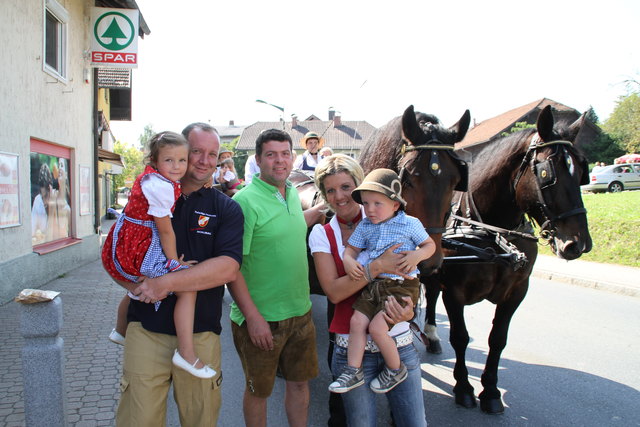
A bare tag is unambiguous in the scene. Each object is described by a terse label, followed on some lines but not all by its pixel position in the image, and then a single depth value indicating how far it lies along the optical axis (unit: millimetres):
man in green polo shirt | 2516
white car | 24047
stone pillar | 2408
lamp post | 13777
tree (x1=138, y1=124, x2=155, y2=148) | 86688
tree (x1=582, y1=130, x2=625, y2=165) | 36875
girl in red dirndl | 2102
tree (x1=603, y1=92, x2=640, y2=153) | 31250
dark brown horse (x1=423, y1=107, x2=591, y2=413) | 3189
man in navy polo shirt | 2129
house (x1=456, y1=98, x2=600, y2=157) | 38969
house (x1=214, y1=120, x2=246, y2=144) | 96750
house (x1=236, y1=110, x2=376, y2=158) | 60312
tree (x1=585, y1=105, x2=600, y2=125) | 47219
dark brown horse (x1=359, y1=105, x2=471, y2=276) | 2754
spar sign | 9602
